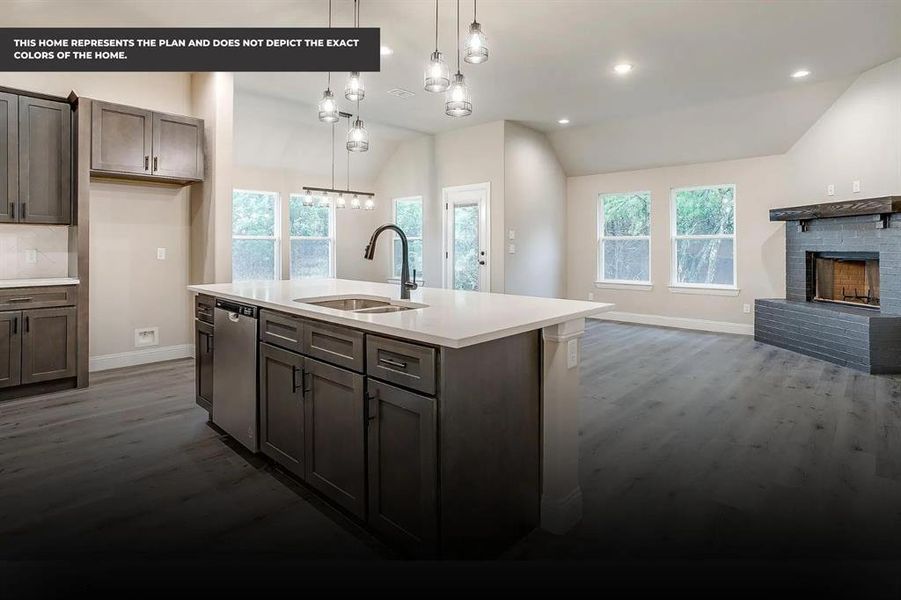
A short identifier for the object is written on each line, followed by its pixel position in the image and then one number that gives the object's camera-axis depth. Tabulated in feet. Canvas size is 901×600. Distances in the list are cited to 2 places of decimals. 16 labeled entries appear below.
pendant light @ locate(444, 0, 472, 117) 8.91
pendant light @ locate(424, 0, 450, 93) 8.68
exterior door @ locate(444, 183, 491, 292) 23.75
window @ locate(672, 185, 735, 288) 22.97
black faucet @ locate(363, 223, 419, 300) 8.93
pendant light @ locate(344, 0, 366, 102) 9.43
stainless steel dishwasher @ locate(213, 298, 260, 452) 8.91
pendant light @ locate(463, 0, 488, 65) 8.39
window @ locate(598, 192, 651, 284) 25.57
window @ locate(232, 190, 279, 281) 24.18
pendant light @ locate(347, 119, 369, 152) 11.12
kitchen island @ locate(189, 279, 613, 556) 5.56
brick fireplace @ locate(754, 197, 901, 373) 15.51
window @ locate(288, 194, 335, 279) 26.11
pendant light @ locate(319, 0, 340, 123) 10.37
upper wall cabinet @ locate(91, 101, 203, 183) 13.97
